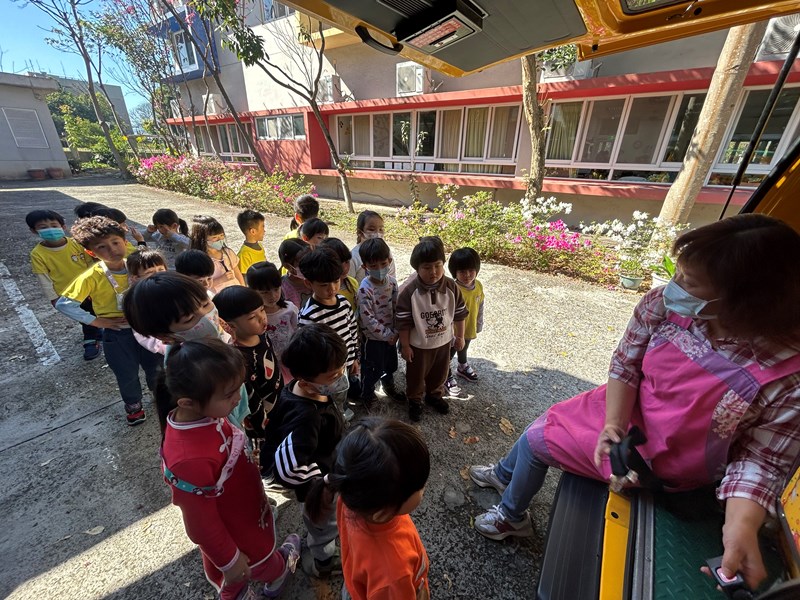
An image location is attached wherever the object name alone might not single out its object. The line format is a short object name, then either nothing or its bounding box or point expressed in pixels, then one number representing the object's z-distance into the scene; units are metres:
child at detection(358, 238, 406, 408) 2.39
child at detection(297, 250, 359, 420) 2.04
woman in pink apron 0.99
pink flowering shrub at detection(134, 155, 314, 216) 10.19
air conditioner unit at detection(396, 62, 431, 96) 9.91
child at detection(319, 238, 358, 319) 2.45
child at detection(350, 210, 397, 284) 3.08
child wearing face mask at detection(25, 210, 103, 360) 2.86
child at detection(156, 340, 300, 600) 1.18
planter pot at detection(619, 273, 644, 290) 5.02
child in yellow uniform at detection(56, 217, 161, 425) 2.23
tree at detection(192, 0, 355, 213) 7.44
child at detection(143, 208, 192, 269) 3.96
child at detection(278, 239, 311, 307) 2.70
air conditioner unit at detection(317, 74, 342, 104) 12.05
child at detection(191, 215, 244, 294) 2.94
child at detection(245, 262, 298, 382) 2.13
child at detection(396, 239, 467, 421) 2.27
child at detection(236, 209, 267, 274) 3.24
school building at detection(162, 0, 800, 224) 6.98
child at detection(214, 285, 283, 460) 1.71
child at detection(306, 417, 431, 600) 0.97
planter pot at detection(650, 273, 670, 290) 4.40
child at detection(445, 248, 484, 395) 2.63
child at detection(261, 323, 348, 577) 1.31
